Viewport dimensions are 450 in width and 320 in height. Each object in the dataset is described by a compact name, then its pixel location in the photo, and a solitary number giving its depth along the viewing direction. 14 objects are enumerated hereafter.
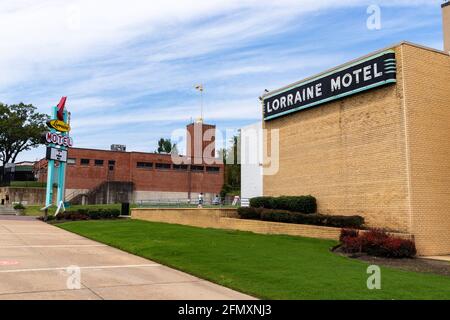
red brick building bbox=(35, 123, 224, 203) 58.53
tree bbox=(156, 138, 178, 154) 94.25
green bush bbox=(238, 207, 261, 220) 22.17
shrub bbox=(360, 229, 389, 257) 14.28
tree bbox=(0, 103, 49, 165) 65.25
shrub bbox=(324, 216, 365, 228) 17.86
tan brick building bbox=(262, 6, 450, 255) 16.41
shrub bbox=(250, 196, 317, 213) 20.80
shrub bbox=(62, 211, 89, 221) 29.69
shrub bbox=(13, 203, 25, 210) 41.22
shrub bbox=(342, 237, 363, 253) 14.70
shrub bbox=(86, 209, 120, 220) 30.83
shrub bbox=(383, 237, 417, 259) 14.17
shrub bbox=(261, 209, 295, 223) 19.88
